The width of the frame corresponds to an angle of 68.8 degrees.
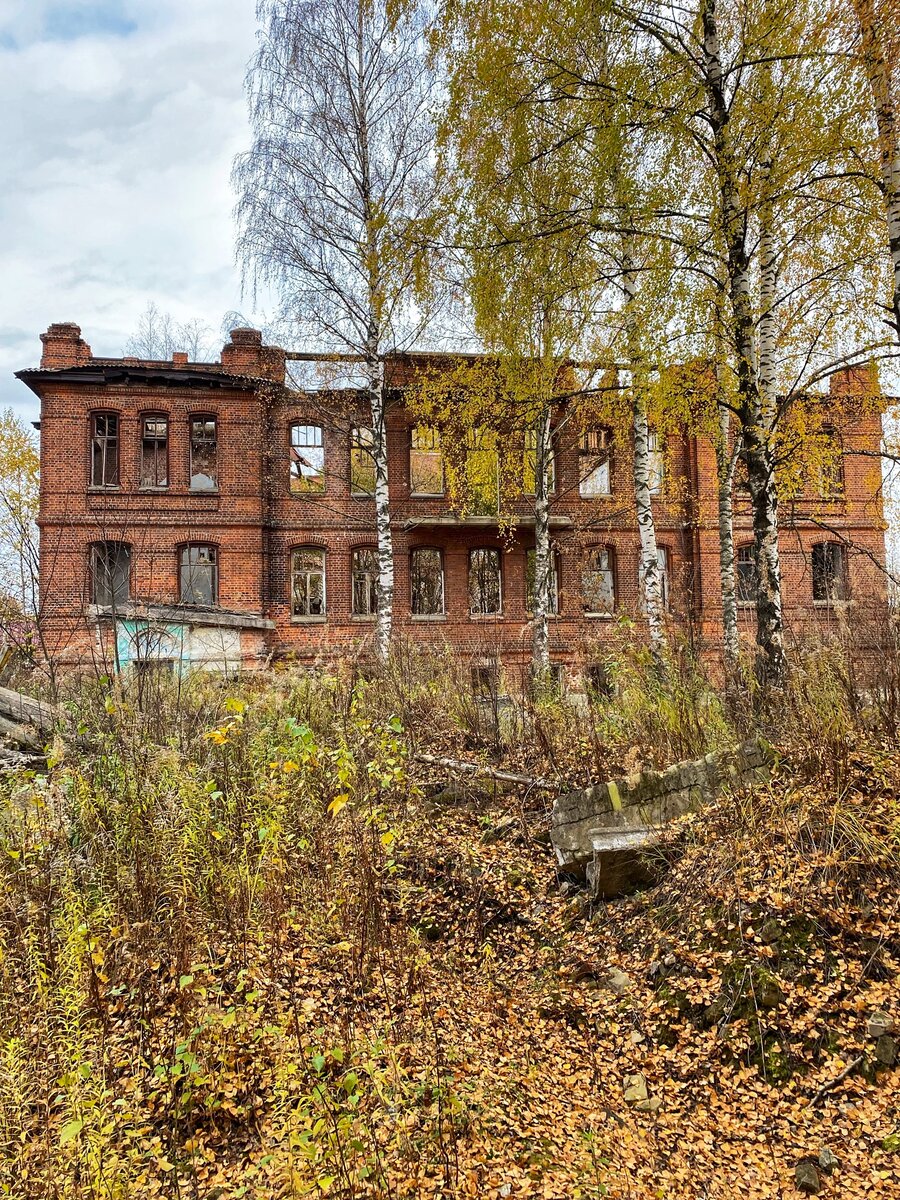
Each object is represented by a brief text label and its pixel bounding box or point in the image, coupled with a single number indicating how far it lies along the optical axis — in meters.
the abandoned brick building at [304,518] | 16.66
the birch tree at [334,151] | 12.46
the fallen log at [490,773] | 5.69
